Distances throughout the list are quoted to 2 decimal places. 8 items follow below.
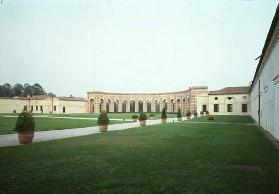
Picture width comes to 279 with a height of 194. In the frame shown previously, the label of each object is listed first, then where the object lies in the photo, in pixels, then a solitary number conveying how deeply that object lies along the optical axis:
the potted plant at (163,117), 27.17
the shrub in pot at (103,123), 16.66
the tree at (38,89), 110.85
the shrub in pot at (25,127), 11.11
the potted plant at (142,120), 21.84
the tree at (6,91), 97.56
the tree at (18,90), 102.61
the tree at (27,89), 105.44
